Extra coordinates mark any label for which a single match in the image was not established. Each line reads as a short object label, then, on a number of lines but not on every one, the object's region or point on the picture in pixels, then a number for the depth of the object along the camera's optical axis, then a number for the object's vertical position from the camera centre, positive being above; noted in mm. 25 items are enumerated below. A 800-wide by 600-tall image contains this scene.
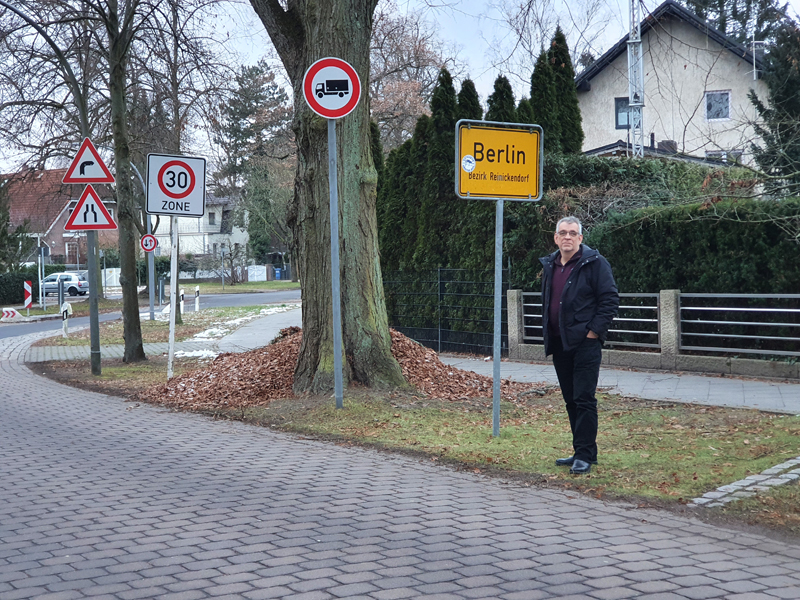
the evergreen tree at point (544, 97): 18203 +3804
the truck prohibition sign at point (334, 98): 9180 +1909
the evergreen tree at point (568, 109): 19547 +3794
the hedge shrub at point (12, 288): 46281 -680
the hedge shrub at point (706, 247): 11875 +370
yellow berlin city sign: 7832 +1060
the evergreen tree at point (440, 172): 18625 +2243
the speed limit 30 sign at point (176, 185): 12406 +1332
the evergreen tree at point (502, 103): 17422 +3503
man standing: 6508 -374
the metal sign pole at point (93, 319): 14600 -758
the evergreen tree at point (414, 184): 19484 +2115
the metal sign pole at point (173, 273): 12617 +26
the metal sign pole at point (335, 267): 9242 +73
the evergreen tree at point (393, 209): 20438 +1575
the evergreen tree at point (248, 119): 18453 +8029
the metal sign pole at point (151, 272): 30034 +104
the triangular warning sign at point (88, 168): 14211 +1808
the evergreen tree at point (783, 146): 7688 +1206
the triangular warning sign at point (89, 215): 14430 +1034
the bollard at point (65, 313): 23859 -1061
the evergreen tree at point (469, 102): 18312 +3710
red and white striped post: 35209 -803
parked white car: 56156 -512
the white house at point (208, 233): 85169 +4329
